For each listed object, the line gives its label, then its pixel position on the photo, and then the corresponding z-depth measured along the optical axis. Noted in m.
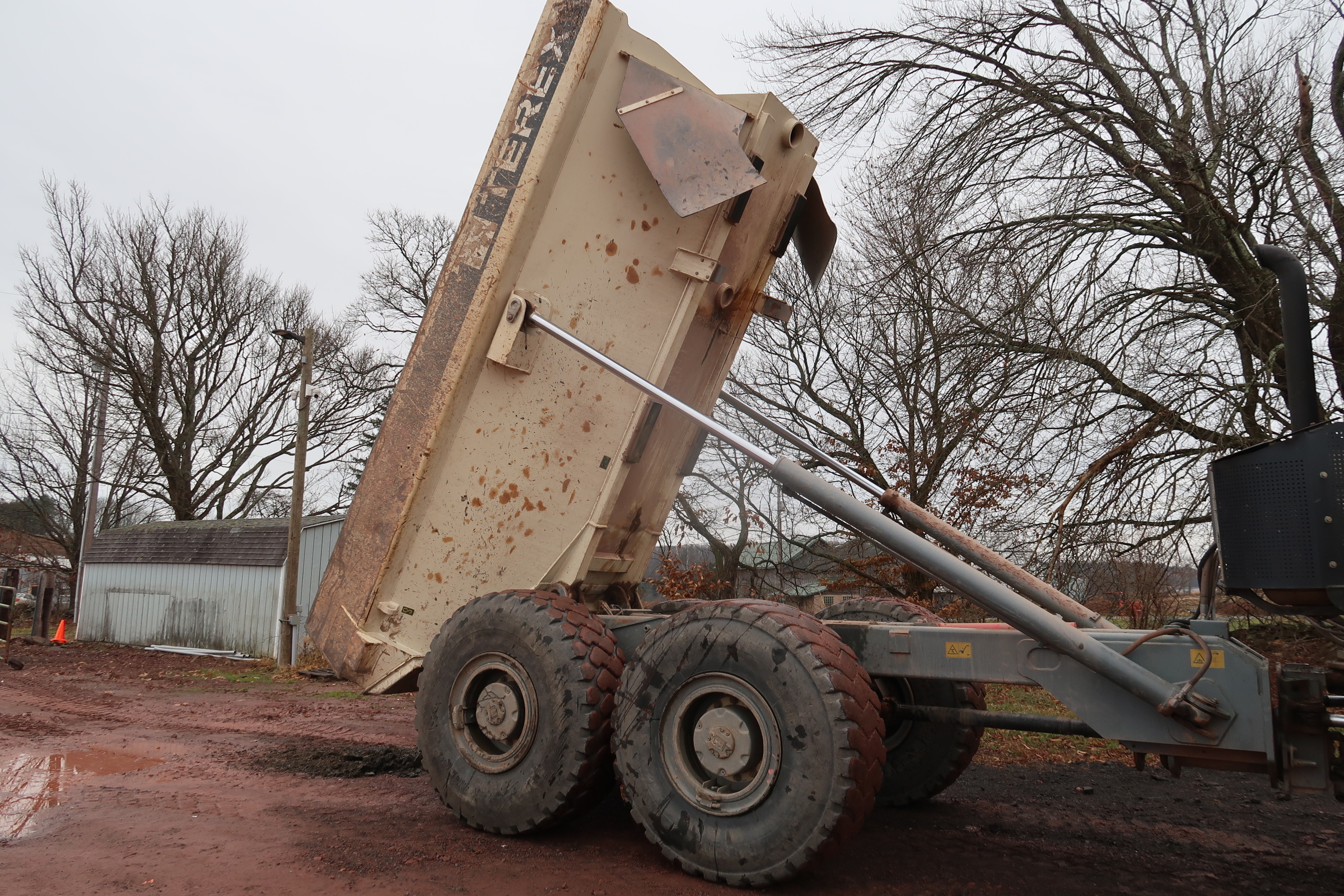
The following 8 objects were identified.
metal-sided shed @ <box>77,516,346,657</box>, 19.94
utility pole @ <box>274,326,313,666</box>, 16.80
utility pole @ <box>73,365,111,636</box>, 24.77
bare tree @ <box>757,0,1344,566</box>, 8.25
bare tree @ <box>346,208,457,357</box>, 27.86
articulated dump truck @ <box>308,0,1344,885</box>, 3.36
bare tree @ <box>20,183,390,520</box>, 27.31
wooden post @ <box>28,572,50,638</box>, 19.43
